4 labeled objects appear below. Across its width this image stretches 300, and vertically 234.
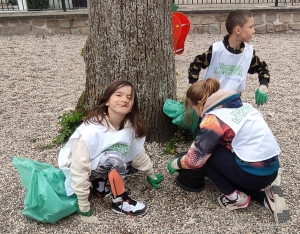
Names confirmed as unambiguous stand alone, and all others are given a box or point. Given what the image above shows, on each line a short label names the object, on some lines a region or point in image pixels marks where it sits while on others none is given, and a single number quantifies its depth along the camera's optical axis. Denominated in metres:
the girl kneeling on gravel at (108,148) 2.33
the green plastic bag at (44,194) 2.33
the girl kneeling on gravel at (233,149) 2.31
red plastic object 5.68
